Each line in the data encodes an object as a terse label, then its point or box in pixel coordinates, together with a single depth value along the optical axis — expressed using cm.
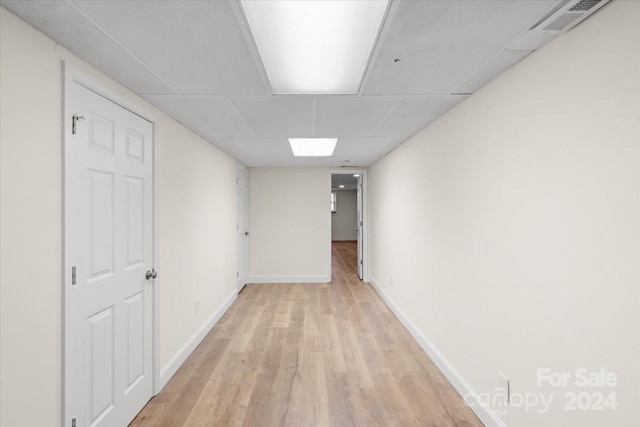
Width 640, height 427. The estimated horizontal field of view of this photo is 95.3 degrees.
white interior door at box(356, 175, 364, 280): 579
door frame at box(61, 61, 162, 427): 145
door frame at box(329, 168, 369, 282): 563
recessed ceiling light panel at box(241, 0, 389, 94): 129
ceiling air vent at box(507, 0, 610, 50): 116
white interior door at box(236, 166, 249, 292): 502
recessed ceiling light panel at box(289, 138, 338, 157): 358
